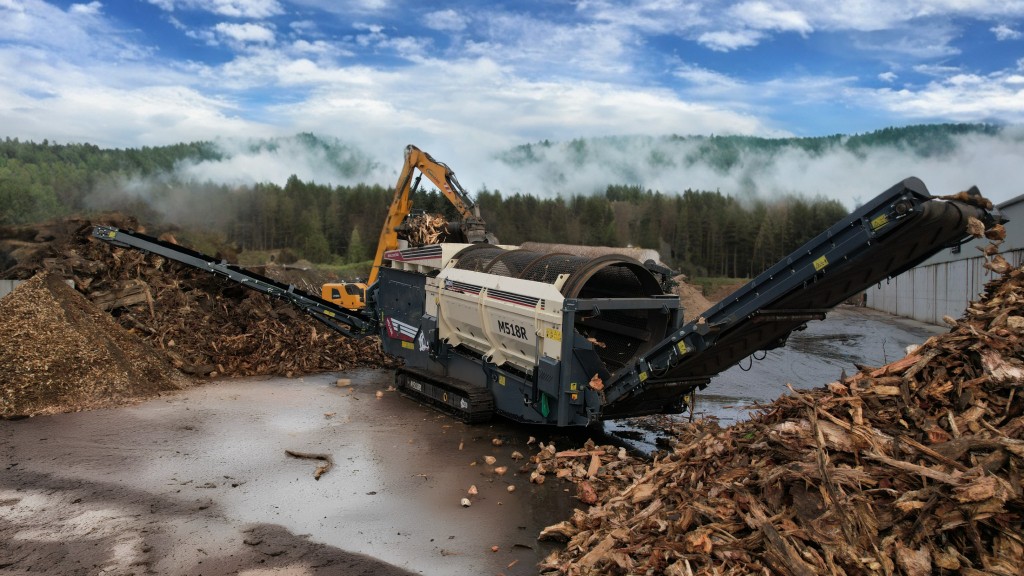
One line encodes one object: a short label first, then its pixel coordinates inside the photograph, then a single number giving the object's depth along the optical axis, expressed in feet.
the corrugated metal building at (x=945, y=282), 75.30
